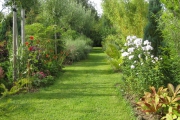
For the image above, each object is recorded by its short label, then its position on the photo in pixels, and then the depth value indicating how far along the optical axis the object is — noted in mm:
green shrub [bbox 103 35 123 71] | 10523
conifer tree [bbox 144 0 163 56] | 8070
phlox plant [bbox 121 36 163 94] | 5293
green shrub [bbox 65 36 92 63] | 14250
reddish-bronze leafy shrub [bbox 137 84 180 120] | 4379
